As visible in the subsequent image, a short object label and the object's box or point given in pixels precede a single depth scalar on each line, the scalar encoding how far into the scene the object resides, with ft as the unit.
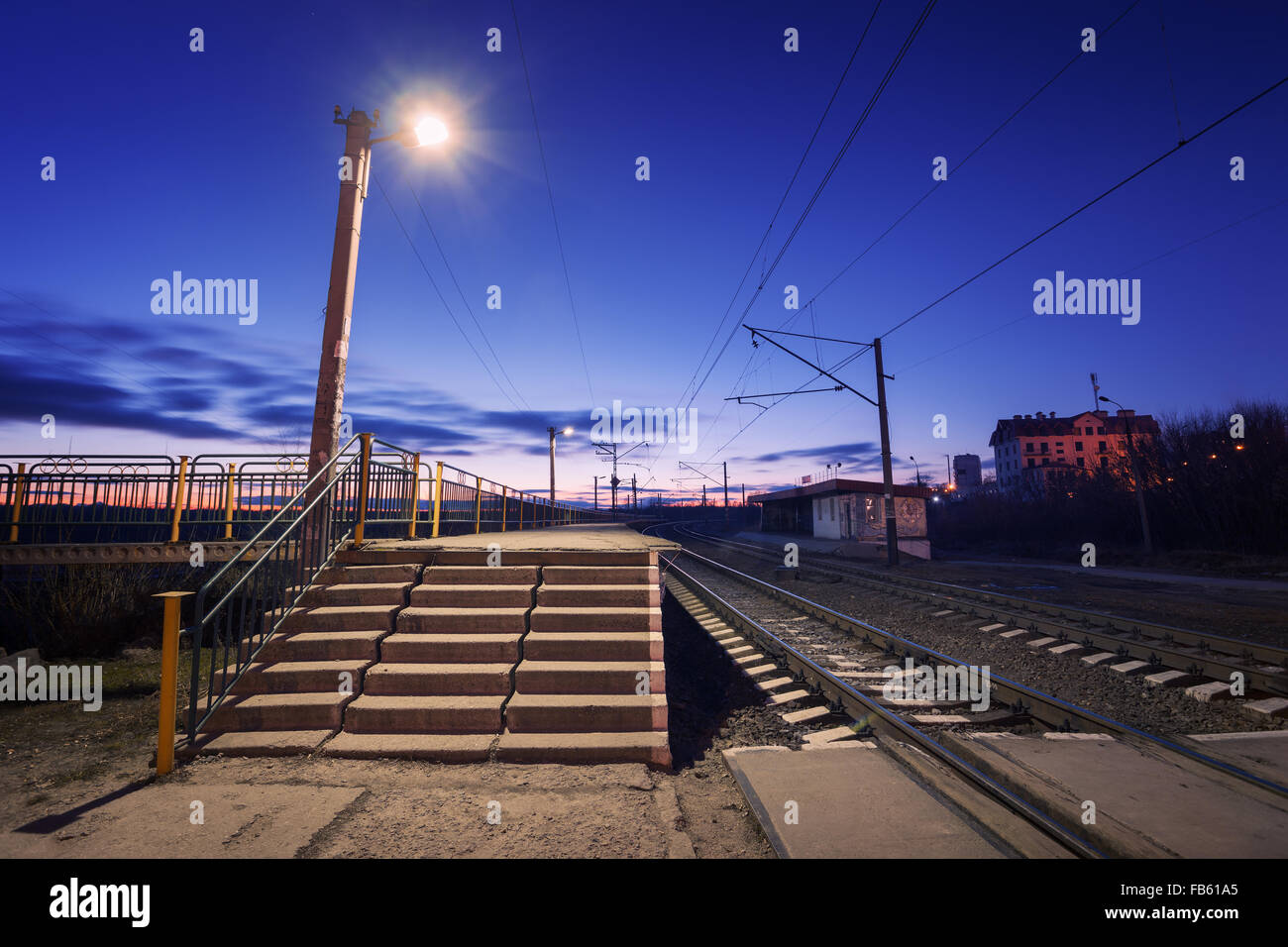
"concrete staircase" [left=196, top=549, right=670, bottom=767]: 15.75
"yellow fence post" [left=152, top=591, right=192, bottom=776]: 14.44
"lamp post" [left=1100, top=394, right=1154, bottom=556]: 84.61
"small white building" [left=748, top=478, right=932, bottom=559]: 102.32
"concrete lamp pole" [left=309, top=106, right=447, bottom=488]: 26.09
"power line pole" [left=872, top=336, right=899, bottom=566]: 68.80
